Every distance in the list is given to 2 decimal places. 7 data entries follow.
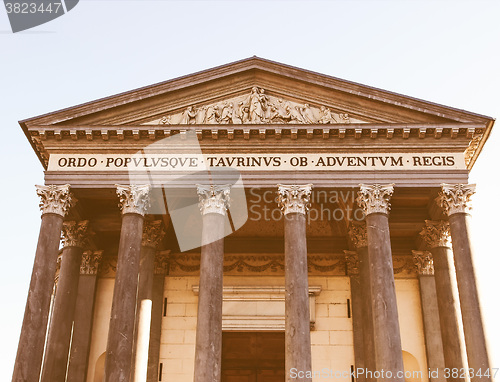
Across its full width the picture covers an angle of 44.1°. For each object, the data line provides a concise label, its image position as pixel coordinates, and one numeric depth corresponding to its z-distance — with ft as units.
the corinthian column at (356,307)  84.69
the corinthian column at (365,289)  80.38
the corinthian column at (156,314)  84.87
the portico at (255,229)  70.64
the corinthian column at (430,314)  83.61
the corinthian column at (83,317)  83.76
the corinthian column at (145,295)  76.23
